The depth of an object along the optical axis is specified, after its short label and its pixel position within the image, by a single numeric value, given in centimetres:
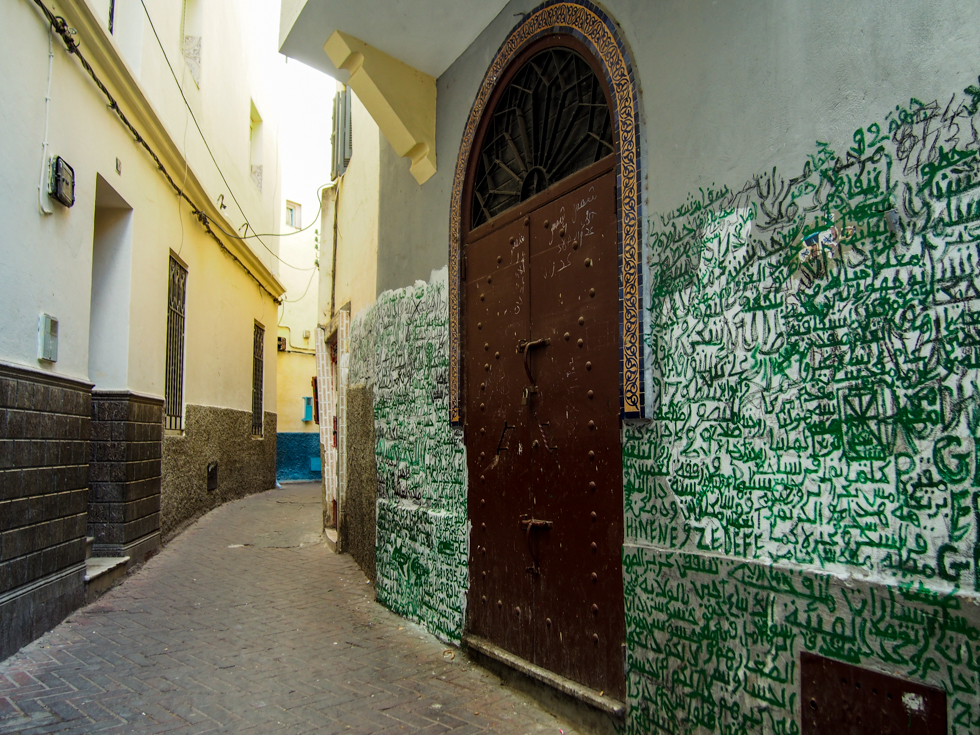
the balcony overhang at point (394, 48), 488
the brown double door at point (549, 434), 350
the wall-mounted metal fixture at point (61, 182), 523
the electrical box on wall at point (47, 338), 505
